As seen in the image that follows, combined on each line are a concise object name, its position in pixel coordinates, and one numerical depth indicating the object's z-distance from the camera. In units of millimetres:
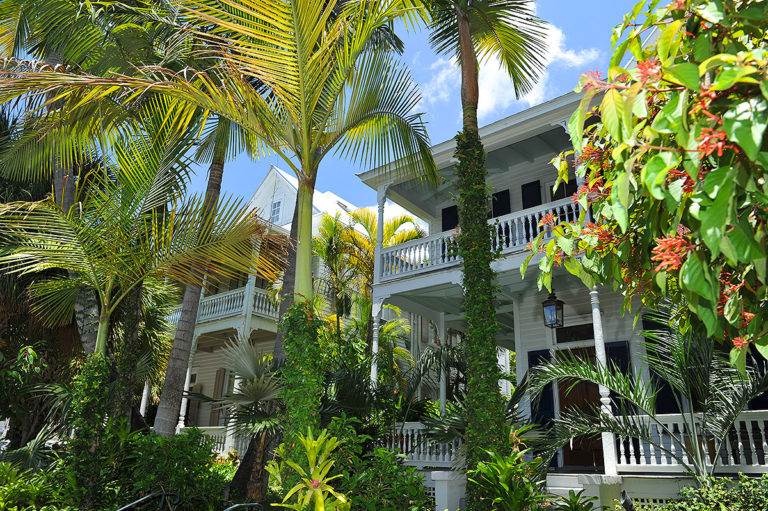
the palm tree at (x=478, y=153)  5832
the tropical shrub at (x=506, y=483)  4777
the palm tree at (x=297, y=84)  4645
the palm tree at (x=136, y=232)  6414
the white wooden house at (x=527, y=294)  7852
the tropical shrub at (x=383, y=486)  4582
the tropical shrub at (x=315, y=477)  3721
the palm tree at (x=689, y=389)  6355
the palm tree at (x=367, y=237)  17266
